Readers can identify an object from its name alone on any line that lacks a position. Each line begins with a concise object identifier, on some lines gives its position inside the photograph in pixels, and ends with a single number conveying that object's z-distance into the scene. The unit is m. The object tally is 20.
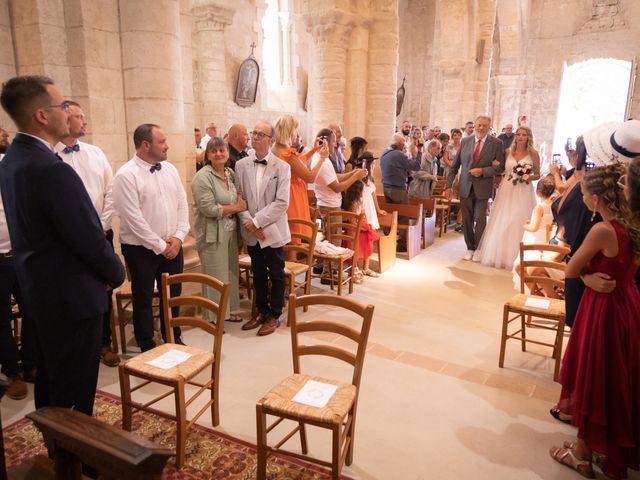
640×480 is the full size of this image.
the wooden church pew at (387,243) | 6.39
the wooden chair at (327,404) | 2.19
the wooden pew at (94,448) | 1.16
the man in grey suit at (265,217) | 4.20
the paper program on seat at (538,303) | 3.67
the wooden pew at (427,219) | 7.79
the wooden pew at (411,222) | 7.00
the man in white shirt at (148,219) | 3.43
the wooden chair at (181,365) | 2.56
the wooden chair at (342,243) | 5.30
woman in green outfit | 4.15
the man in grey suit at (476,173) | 6.72
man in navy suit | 2.06
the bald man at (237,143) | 4.77
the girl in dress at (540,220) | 5.30
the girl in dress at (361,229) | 6.00
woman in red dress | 2.47
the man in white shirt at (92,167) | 3.20
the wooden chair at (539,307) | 3.60
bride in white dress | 6.43
